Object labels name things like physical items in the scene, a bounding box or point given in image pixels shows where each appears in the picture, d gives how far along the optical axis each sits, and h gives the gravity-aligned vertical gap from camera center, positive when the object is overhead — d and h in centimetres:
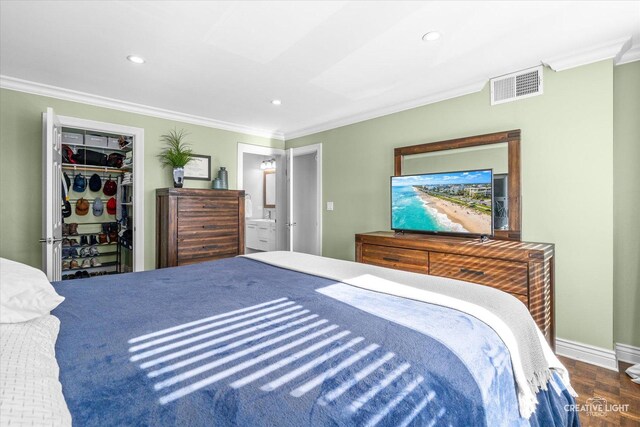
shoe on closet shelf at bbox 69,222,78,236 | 466 -24
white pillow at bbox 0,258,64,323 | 102 -29
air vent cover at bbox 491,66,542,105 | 277 +114
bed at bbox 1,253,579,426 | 68 -40
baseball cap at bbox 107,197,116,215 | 498 +9
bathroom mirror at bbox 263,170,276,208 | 745 +54
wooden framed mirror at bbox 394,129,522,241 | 284 +47
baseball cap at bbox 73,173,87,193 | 466 +43
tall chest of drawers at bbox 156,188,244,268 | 373 -17
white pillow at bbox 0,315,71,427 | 54 -35
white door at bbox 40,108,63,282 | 281 +12
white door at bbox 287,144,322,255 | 530 +19
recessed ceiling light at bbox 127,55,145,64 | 261 +128
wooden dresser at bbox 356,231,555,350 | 237 -44
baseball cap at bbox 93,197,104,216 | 486 +8
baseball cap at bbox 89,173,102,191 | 484 +46
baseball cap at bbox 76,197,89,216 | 472 +9
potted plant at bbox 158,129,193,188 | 402 +75
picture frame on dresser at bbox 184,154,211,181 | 437 +61
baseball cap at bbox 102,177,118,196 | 496 +38
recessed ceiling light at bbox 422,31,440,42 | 226 +127
